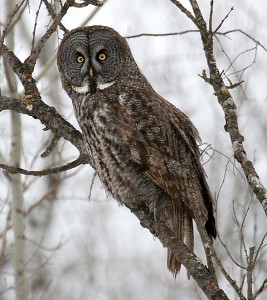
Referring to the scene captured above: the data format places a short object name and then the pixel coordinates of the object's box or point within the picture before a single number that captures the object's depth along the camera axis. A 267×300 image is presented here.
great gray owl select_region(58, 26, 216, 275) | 8.78
